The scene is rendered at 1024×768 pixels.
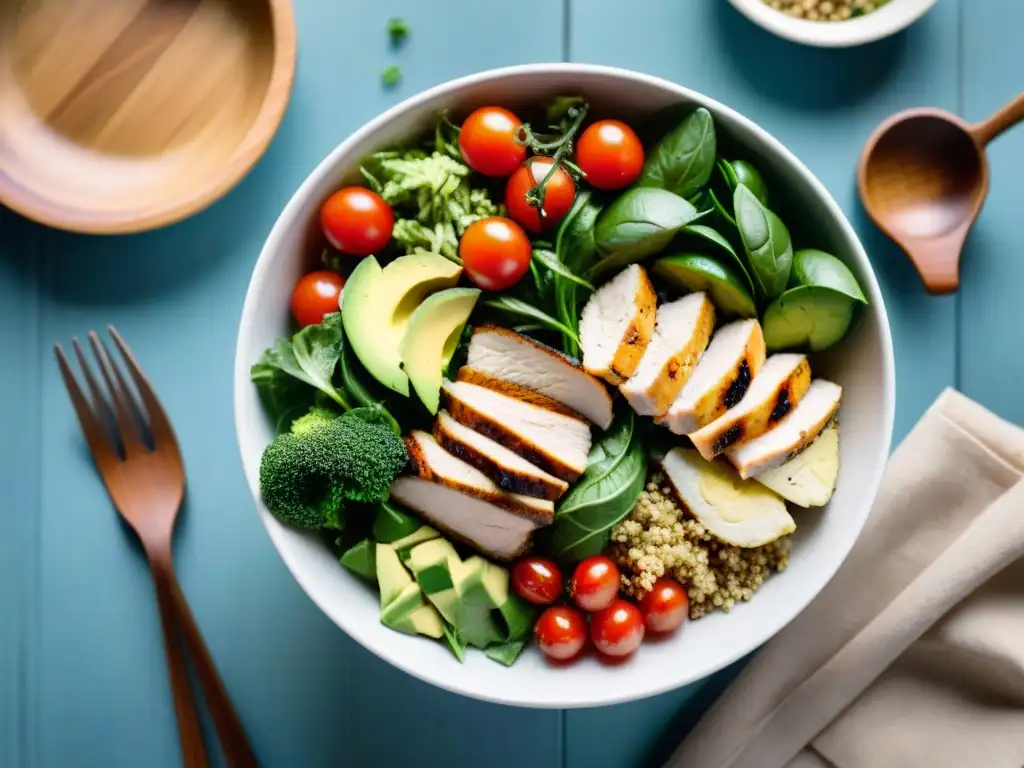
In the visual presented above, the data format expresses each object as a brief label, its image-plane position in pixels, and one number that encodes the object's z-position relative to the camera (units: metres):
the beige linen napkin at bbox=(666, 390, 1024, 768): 0.51
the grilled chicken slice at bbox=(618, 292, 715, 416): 0.45
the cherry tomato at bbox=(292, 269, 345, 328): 0.47
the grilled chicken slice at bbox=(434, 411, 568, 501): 0.45
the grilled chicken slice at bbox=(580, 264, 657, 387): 0.45
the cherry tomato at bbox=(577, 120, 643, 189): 0.46
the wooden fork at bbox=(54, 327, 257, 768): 0.53
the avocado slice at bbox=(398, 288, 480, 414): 0.45
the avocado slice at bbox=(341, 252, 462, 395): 0.45
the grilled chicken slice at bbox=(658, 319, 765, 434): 0.44
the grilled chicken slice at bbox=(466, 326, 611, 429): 0.46
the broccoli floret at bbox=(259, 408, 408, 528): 0.43
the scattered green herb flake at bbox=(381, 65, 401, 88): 0.53
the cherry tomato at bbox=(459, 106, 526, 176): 0.45
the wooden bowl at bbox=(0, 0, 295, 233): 0.53
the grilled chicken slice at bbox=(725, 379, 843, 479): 0.45
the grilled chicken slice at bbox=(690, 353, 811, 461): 0.44
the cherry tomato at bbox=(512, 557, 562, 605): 0.46
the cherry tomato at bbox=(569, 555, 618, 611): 0.46
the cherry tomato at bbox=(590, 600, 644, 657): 0.46
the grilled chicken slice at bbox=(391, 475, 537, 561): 0.46
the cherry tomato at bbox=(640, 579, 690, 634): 0.46
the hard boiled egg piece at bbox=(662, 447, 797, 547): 0.46
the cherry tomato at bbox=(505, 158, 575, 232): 0.46
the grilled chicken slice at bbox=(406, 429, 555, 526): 0.45
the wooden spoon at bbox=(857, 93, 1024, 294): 0.52
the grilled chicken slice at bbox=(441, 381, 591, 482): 0.45
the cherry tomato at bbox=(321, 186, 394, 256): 0.46
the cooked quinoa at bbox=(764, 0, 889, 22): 0.53
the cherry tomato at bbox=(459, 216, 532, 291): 0.45
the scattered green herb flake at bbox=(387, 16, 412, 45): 0.53
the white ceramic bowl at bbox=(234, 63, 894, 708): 0.44
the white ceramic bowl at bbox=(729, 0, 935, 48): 0.51
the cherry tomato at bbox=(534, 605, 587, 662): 0.46
